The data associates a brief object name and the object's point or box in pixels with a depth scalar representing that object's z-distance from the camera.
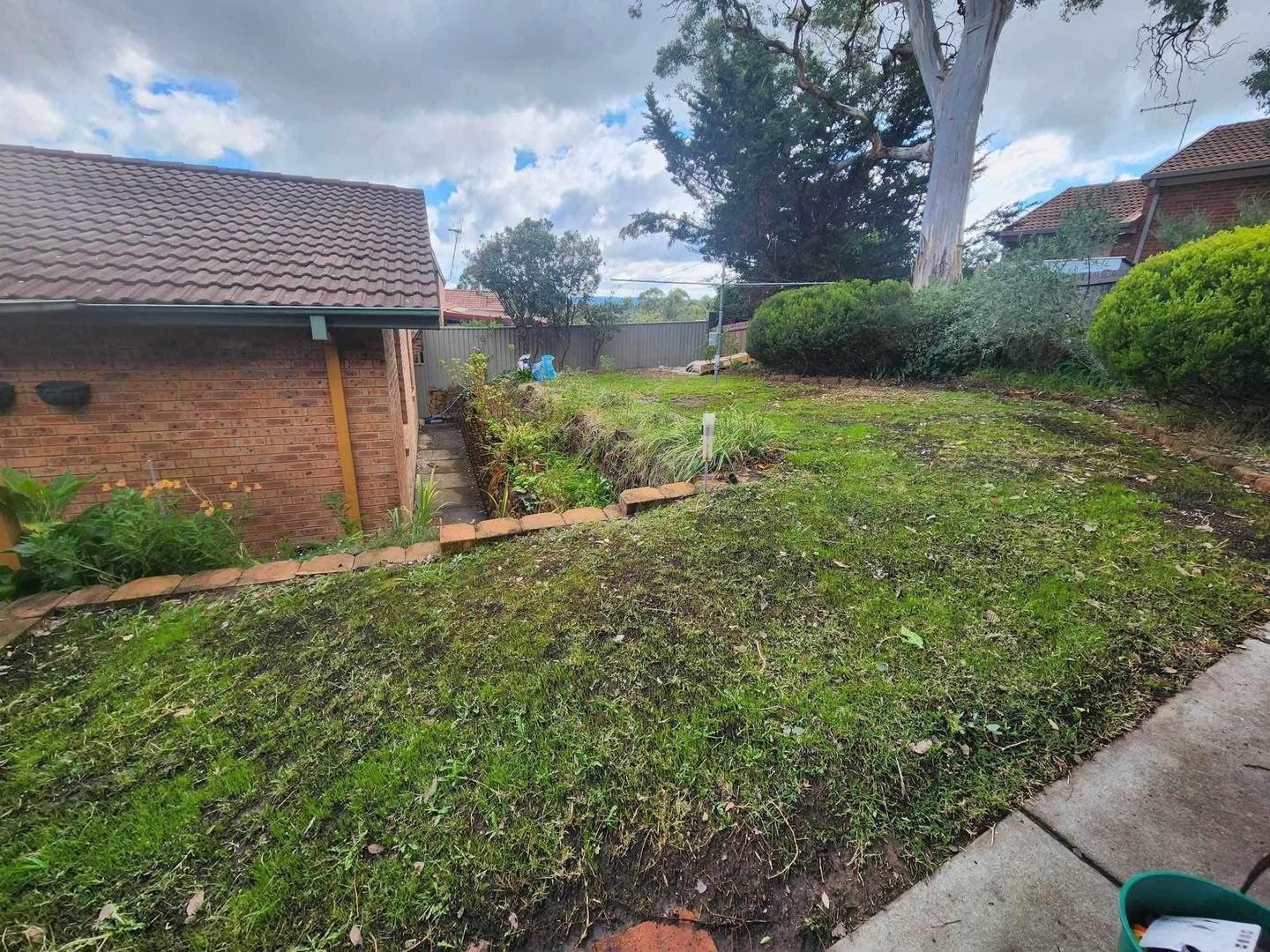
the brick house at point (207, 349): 4.22
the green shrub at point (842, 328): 8.34
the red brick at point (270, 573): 2.59
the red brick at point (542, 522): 3.10
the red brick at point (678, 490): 3.47
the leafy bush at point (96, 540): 2.58
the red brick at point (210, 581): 2.53
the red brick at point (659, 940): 1.08
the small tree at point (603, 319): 14.87
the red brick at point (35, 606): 2.29
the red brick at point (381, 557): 2.76
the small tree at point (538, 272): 13.70
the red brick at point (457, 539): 2.87
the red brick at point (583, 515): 3.22
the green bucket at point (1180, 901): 0.74
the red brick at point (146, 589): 2.45
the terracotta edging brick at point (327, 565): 2.67
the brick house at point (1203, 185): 13.07
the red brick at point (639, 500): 3.36
